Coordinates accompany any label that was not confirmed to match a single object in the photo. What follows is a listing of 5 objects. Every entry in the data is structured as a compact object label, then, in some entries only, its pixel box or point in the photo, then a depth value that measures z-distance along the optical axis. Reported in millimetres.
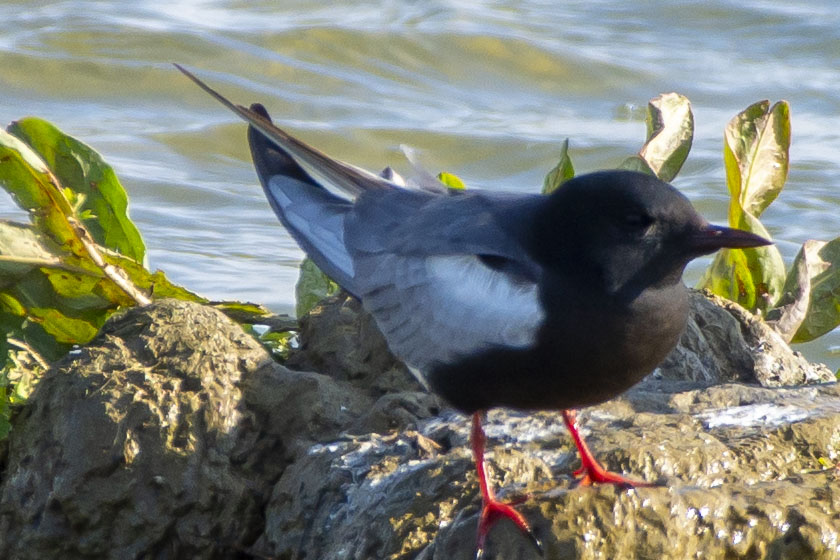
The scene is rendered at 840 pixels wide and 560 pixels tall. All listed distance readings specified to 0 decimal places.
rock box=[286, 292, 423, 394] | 9008
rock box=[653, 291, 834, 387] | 9359
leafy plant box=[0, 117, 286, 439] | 9164
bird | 6793
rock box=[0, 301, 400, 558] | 7570
